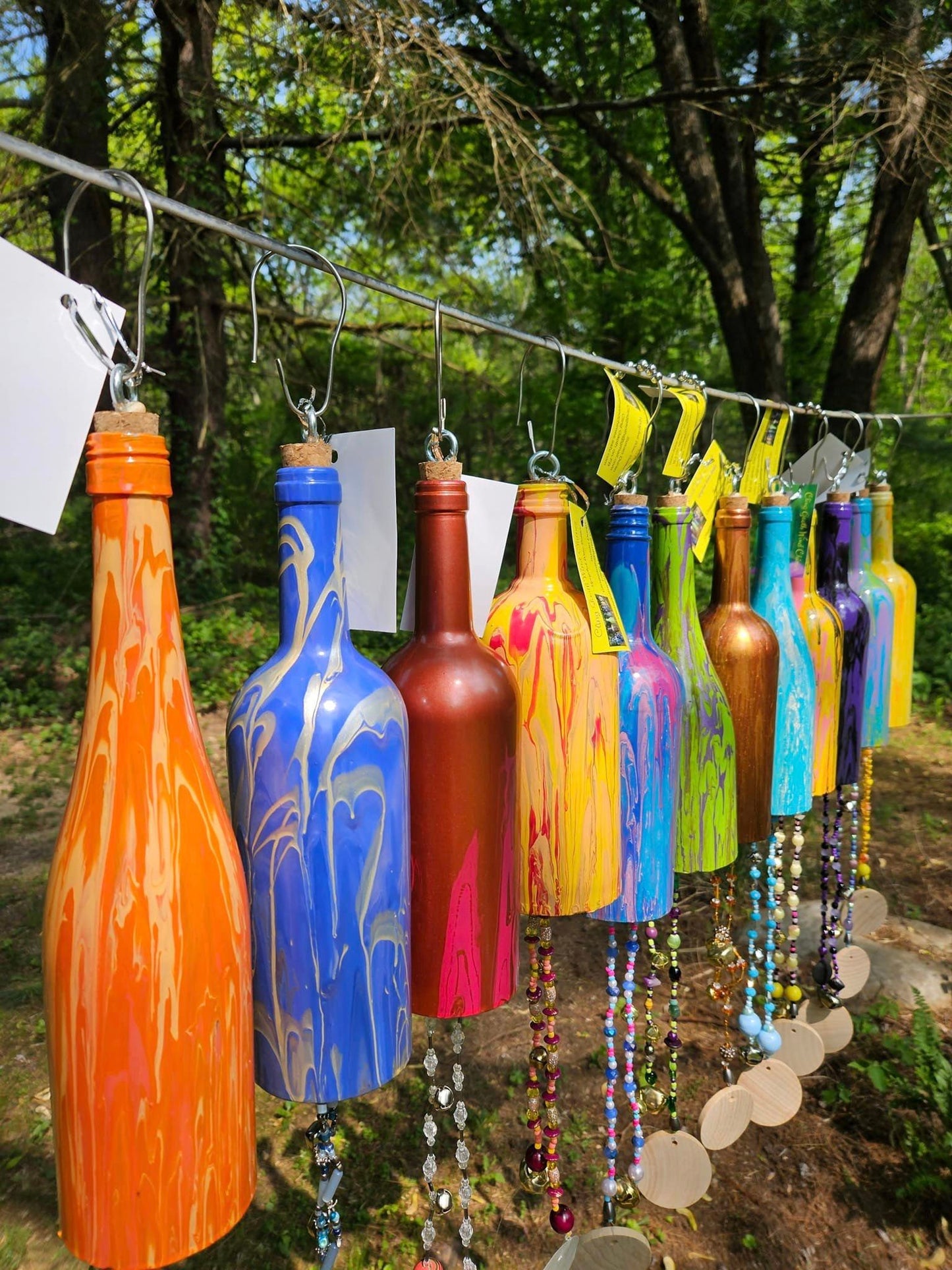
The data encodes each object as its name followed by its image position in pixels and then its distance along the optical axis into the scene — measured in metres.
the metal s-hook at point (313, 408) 0.70
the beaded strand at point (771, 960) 1.43
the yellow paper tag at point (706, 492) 1.14
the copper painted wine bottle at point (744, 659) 1.16
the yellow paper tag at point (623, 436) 1.04
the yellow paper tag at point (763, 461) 1.33
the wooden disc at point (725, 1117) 1.36
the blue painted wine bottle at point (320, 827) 0.66
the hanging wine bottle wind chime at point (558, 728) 0.88
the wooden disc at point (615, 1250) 1.14
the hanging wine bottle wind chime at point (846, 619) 1.51
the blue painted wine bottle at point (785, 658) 1.27
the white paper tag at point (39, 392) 0.54
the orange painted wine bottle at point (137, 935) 0.56
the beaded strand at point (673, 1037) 1.31
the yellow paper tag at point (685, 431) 1.16
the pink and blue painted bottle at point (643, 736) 0.99
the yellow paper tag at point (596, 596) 0.91
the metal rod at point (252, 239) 0.53
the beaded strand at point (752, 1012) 1.50
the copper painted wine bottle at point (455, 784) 0.75
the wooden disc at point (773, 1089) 1.48
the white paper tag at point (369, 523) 0.76
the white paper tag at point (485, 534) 0.92
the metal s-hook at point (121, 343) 0.57
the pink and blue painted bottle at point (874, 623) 1.65
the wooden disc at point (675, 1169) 1.30
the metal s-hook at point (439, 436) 0.81
